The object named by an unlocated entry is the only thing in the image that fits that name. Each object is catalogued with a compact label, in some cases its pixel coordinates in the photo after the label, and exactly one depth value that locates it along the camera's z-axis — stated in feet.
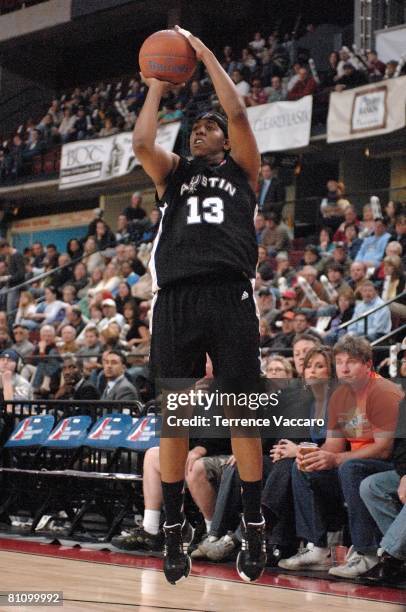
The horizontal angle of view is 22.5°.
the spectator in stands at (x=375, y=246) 40.96
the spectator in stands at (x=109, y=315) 45.21
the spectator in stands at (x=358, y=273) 37.96
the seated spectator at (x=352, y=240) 42.73
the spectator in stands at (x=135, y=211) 61.31
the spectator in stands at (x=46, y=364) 39.88
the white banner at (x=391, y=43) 53.16
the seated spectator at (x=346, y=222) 44.55
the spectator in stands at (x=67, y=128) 73.36
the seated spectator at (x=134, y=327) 42.06
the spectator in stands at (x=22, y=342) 47.65
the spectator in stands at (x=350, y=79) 52.75
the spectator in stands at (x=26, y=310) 54.24
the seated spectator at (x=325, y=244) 44.70
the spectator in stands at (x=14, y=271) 63.30
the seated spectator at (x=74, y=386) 32.53
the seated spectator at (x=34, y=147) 76.07
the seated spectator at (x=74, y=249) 63.36
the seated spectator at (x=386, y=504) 20.08
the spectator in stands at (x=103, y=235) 61.41
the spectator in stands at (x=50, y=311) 52.90
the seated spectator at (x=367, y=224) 43.14
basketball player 15.05
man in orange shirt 20.74
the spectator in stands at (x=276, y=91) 57.57
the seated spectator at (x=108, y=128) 66.61
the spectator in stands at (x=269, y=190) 52.11
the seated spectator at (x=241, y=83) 61.66
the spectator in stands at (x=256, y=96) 58.34
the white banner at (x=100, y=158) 62.75
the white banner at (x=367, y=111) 49.11
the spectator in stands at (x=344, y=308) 36.55
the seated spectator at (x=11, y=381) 34.56
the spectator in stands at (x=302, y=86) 56.29
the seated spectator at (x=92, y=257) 58.95
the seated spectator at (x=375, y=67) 52.01
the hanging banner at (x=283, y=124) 54.75
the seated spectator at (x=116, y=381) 30.86
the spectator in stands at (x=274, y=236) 48.16
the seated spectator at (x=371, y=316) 34.94
